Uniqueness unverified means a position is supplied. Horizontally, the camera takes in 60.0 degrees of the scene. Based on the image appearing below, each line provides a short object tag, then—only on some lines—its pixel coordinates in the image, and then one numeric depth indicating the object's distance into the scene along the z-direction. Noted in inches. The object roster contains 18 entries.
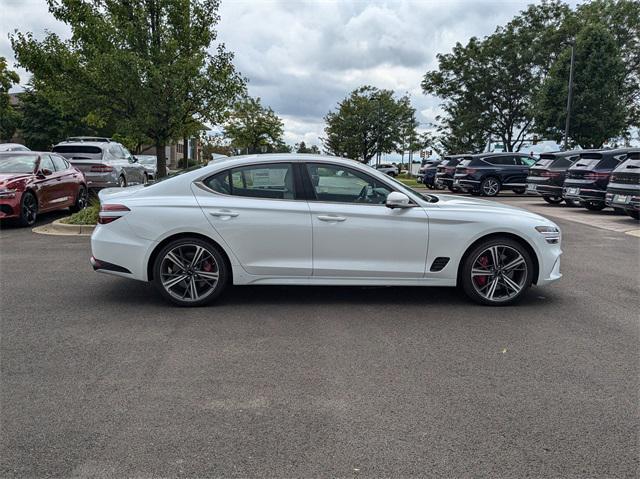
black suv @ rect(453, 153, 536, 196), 890.1
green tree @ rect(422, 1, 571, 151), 1434.5
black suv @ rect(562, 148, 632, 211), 617.9
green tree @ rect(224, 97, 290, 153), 1979.7
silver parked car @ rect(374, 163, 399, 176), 2347.8
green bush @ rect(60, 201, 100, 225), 431.5
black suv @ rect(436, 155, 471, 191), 986.1
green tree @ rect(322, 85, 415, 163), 2158.0
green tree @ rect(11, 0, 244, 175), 504.4
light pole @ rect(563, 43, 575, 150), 1115.3
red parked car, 428.8
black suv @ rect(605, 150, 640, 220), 519.2
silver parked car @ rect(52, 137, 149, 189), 601.6
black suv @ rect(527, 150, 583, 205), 729.9
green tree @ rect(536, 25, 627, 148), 1179.3
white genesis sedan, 218.4
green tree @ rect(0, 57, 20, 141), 1521.9
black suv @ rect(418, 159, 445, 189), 1113.4
